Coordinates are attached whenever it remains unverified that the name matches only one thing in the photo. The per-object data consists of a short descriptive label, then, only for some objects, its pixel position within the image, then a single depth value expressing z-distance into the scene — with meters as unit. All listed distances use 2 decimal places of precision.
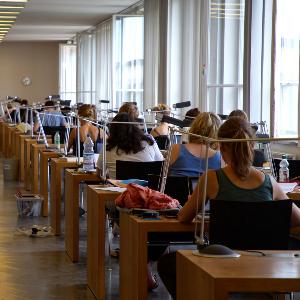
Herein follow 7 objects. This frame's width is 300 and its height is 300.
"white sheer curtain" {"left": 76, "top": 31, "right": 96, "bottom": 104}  21.86
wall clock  29.12
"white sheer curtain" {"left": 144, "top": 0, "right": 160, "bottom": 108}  14.32
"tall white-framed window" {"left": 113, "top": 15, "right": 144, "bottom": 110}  16.71
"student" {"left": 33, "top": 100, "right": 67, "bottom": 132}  13.13
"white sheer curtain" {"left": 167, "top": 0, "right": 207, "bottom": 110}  12.22
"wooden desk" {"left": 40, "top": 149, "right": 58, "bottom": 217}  8.44
